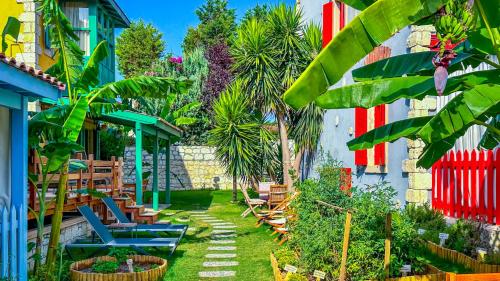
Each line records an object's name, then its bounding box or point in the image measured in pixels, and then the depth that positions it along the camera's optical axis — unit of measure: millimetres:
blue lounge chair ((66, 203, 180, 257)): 9453
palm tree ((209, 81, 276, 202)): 19234
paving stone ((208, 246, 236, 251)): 10914
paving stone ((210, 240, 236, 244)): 11797
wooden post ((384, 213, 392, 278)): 6242
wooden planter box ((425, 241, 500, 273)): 7047
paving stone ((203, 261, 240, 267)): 9344
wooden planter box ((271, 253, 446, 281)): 6566
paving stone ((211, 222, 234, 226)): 14920
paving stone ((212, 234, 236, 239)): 12538
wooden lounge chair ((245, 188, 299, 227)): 13964
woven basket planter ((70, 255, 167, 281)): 7422
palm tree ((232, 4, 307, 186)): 17703
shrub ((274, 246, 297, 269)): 8039
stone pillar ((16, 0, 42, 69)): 12688
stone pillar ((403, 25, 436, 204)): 10250
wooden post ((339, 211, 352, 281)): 6242
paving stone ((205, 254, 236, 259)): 10062
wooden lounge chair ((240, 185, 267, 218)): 16144
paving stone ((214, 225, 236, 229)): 14312
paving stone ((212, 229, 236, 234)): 13350
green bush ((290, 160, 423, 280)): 6652
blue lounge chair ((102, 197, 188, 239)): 11609
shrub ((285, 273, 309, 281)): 6876
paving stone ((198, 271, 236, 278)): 8570
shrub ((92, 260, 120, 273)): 7805
